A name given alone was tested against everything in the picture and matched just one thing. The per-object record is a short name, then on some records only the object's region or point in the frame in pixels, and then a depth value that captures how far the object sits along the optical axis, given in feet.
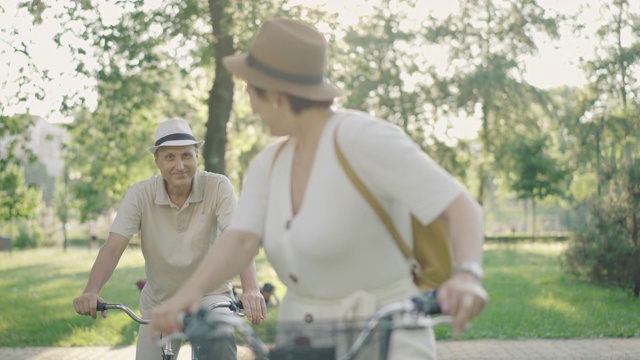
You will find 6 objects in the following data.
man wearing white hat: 19.38
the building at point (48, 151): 356.59
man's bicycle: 17.07
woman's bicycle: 9.59
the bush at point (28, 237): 192.95
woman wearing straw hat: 10.17
